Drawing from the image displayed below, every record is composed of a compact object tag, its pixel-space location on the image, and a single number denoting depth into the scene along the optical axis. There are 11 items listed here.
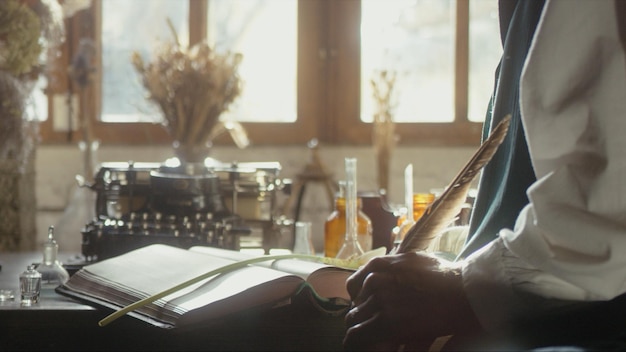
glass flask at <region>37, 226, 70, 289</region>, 2.20
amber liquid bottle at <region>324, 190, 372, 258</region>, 2.40
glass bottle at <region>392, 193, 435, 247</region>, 2.24
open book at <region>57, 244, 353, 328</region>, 1.78
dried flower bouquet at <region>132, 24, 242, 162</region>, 3.08
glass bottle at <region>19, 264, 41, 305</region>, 1.95
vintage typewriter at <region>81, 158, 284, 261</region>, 2.48
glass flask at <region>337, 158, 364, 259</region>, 2.25
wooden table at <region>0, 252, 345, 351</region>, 1.82
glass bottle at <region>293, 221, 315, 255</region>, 2.53
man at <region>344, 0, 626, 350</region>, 1.54
